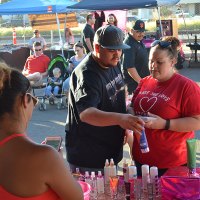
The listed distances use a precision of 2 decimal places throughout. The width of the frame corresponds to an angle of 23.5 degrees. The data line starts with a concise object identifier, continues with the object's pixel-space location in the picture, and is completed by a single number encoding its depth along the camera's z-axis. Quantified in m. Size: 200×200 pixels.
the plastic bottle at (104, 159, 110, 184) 2.90
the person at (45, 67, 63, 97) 9.90
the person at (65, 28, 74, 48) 16.22
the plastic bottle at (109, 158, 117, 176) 2.90
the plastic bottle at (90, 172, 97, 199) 2.90
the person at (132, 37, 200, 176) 3.08
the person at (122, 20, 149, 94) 6.25
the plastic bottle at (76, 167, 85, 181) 2.97
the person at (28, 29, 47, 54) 15.91
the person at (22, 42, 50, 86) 10.77
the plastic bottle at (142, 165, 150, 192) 2.82
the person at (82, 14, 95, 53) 12.25
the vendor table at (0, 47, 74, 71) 15.59
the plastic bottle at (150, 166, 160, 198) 2.80
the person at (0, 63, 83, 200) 1.73
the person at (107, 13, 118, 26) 11.14
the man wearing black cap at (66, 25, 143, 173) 3.00
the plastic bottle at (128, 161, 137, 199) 2.84
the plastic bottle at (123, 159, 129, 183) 2.90
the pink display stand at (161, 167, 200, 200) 2.65
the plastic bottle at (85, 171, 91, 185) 2.92
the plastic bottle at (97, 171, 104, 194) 2.88
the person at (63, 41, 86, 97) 10.24
